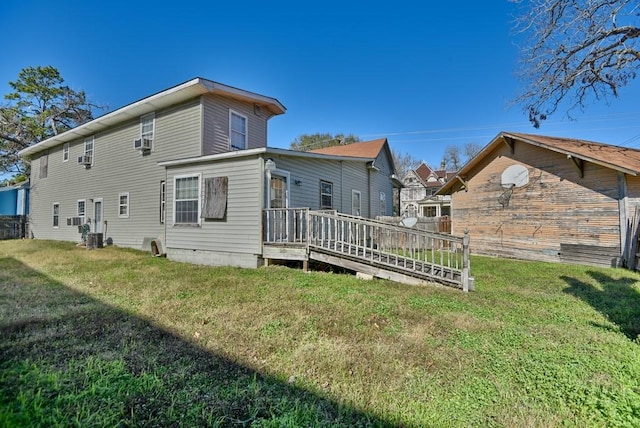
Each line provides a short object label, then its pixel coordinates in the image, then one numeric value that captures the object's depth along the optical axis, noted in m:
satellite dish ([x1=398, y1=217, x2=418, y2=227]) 12.09
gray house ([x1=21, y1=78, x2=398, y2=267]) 8.35
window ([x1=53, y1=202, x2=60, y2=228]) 16.00
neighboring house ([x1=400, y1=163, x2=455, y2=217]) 32.48
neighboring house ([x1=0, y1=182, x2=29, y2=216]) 19.52
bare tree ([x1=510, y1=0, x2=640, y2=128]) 8.36
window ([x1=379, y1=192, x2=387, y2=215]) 15.96
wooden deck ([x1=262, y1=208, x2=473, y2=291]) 6.04
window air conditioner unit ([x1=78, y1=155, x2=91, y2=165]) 14.07
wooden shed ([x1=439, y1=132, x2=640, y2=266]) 8.30
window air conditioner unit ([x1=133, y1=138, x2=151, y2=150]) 11.59
